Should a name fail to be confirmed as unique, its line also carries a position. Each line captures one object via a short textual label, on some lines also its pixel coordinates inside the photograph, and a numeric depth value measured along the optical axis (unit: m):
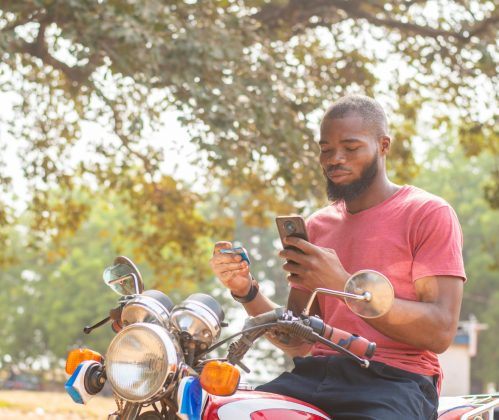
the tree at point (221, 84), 5.54
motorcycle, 1.47
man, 2.01
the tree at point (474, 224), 27.31
